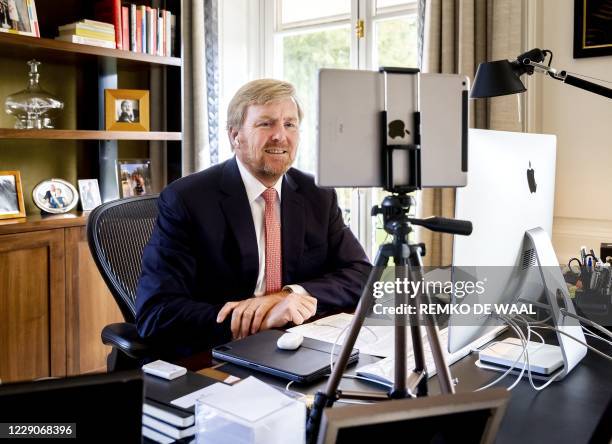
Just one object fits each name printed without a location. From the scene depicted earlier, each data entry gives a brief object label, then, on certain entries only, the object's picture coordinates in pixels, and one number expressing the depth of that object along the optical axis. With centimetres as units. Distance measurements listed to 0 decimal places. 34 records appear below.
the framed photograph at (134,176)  327
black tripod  92
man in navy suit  164
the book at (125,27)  310
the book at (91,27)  291
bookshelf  268
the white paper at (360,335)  139
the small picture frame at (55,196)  304
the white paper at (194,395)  101
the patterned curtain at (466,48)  268
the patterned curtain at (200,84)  353
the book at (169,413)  96
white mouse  131
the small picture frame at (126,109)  316
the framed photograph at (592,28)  255
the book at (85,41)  291
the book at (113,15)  306
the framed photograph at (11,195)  280
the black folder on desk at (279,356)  120
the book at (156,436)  96
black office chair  172
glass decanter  293
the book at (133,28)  313
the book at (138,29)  316
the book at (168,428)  96
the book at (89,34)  292
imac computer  110
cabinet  265
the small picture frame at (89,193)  320
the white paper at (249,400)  85
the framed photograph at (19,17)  268
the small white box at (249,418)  84
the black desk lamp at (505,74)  151
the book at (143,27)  317
